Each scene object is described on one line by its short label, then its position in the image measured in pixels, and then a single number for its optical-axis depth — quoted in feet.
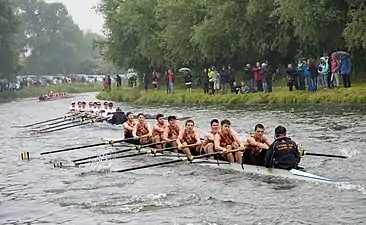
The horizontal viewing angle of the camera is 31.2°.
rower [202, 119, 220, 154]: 64.64
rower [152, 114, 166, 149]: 75.56
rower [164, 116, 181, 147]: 73.87
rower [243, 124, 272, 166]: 59.26
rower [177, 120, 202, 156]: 67.82
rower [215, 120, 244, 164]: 61.87
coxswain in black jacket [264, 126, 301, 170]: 54.70
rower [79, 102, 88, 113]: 131.75
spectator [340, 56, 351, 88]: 118.62
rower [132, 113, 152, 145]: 78.69
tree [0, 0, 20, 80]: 298.97
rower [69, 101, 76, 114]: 137.12
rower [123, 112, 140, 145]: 82.60
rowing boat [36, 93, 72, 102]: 232.71
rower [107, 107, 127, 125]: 107.55
